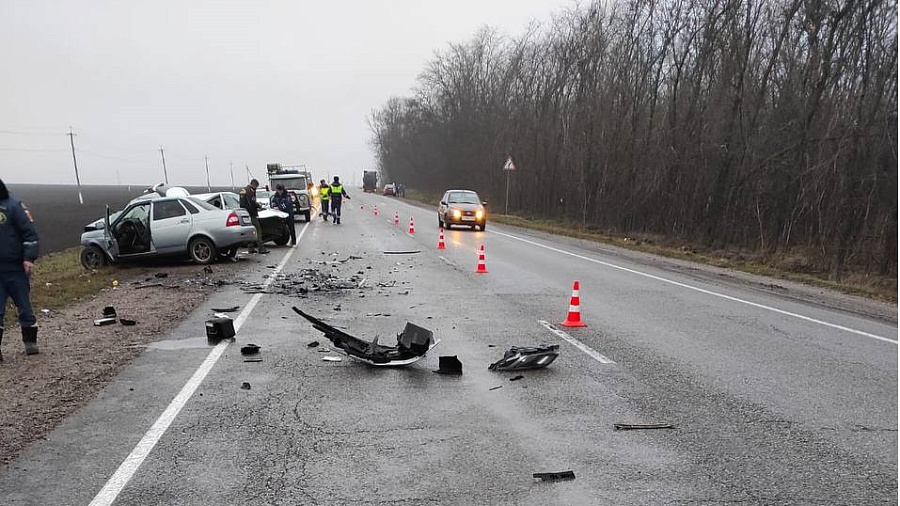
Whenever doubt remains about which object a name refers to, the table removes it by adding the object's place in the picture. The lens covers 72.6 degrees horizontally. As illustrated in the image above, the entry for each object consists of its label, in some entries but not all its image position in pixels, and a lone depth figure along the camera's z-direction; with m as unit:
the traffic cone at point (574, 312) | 8.29
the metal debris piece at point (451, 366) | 6.10
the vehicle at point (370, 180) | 105.12
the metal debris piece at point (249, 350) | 6.76
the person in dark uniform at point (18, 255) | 6.46
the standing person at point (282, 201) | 19.41
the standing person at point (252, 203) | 17.05
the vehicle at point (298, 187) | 29.47
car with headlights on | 25.47
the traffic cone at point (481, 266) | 13.29
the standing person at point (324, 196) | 28.50
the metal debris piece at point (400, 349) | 6.41
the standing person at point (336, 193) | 27.34
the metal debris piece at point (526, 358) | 6.25
